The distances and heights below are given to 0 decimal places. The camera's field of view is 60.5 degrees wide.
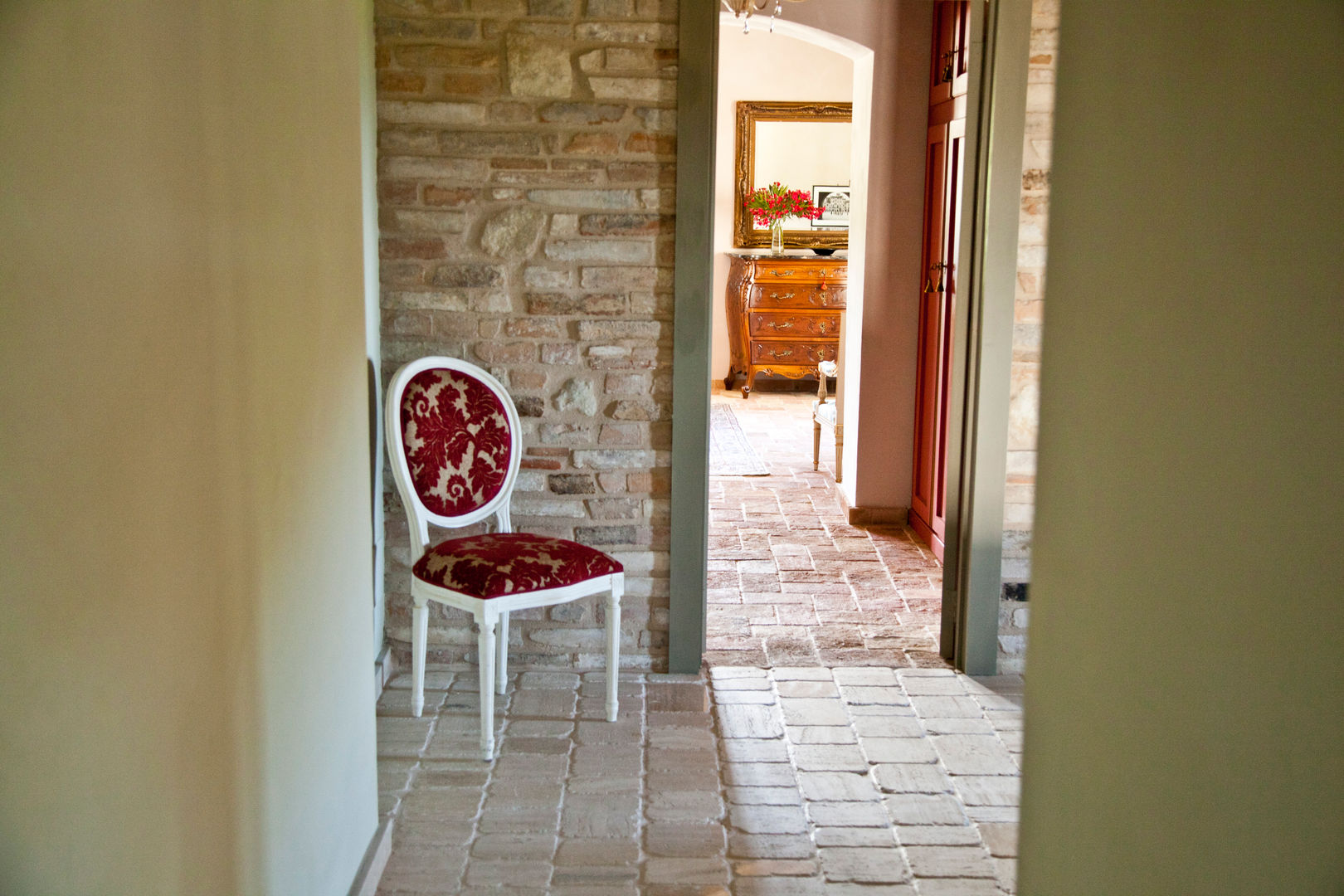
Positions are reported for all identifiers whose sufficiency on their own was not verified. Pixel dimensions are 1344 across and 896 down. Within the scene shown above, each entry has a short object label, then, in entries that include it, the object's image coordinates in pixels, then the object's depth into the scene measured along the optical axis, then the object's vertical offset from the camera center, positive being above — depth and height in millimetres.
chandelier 5262 +1253
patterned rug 6836 -1053
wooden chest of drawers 9078 -198
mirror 9305 +1016
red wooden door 4824 +89
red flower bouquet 9336 +641
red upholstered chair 3189 -724
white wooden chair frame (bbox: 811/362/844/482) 6652 -720
